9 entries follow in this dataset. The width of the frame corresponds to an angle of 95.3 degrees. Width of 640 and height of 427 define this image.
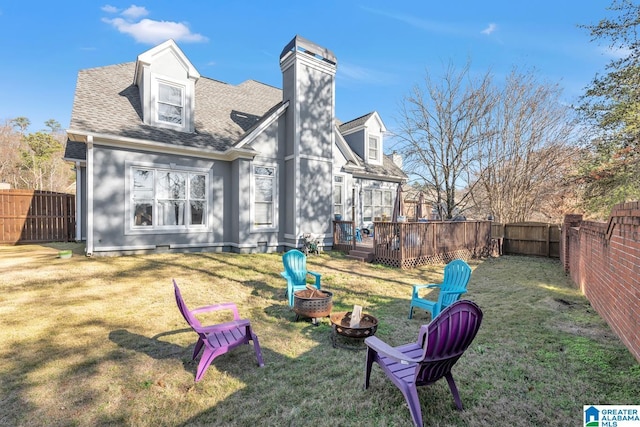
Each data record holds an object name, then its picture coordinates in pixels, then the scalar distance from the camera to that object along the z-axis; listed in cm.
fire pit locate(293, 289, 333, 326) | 486
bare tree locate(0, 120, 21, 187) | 3122
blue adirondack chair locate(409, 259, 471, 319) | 496
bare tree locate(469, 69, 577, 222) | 1509
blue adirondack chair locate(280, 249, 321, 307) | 603
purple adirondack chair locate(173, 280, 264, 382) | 327
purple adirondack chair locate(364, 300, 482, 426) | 245
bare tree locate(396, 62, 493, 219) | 1372
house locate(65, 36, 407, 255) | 939
